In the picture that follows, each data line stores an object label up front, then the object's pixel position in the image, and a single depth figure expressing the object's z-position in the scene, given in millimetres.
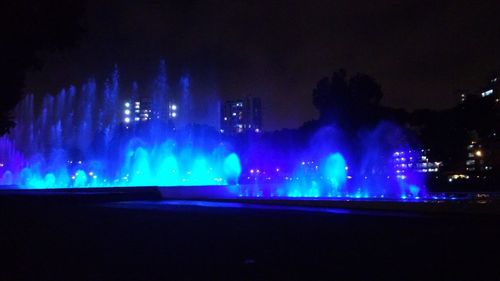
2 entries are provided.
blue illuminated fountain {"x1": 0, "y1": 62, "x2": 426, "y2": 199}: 30880
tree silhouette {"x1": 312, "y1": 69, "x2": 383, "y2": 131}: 33156
